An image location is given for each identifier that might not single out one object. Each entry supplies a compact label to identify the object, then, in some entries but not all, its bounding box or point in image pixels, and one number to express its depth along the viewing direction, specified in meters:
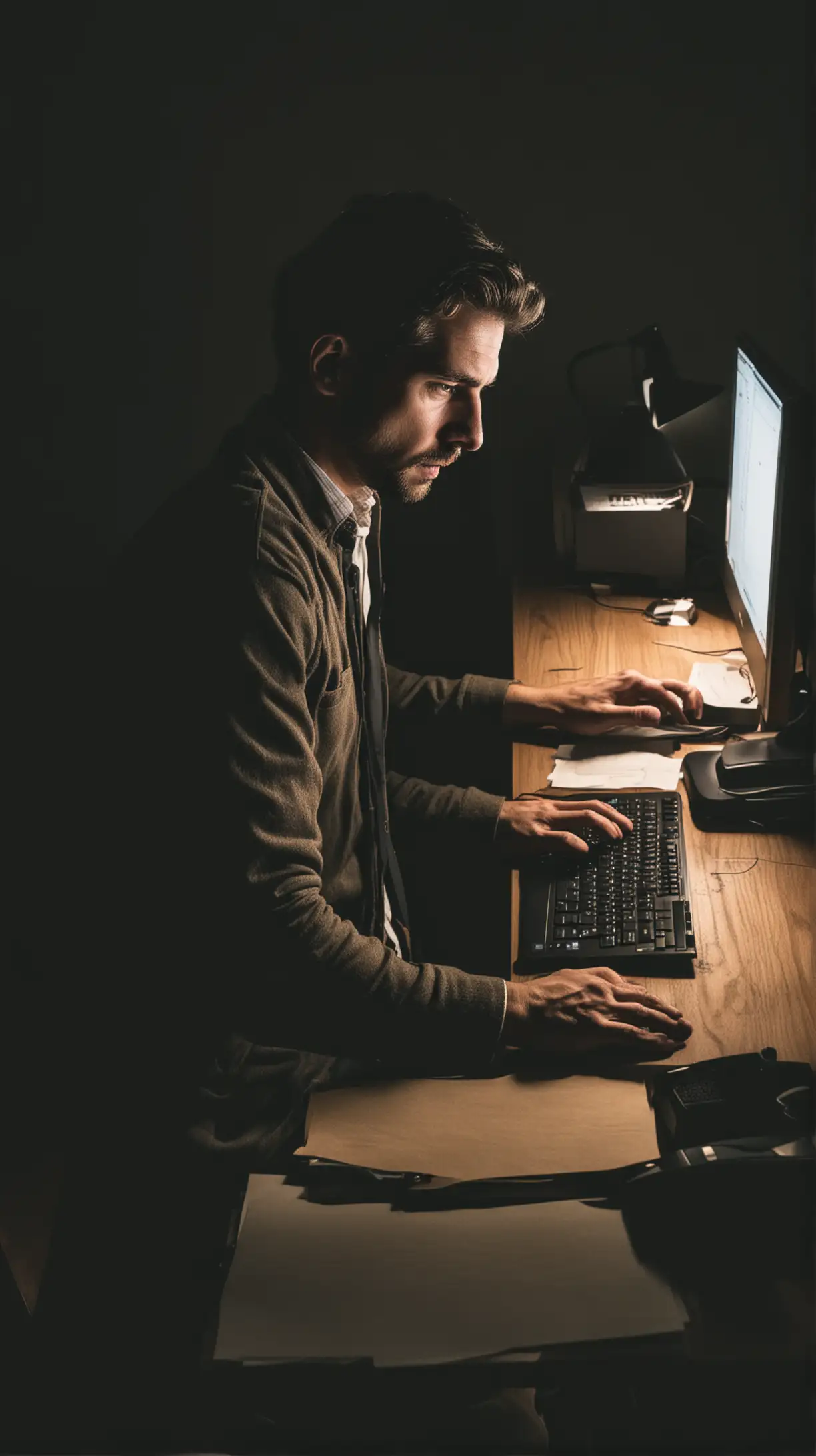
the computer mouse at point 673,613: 2.19
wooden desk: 1.20
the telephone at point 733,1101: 1.03
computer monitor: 1.39
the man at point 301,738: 1.19
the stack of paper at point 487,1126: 1.06
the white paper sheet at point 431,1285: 0.91
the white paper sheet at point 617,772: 1.69
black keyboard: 1.31
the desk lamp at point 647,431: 2.36
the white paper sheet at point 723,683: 1.86
